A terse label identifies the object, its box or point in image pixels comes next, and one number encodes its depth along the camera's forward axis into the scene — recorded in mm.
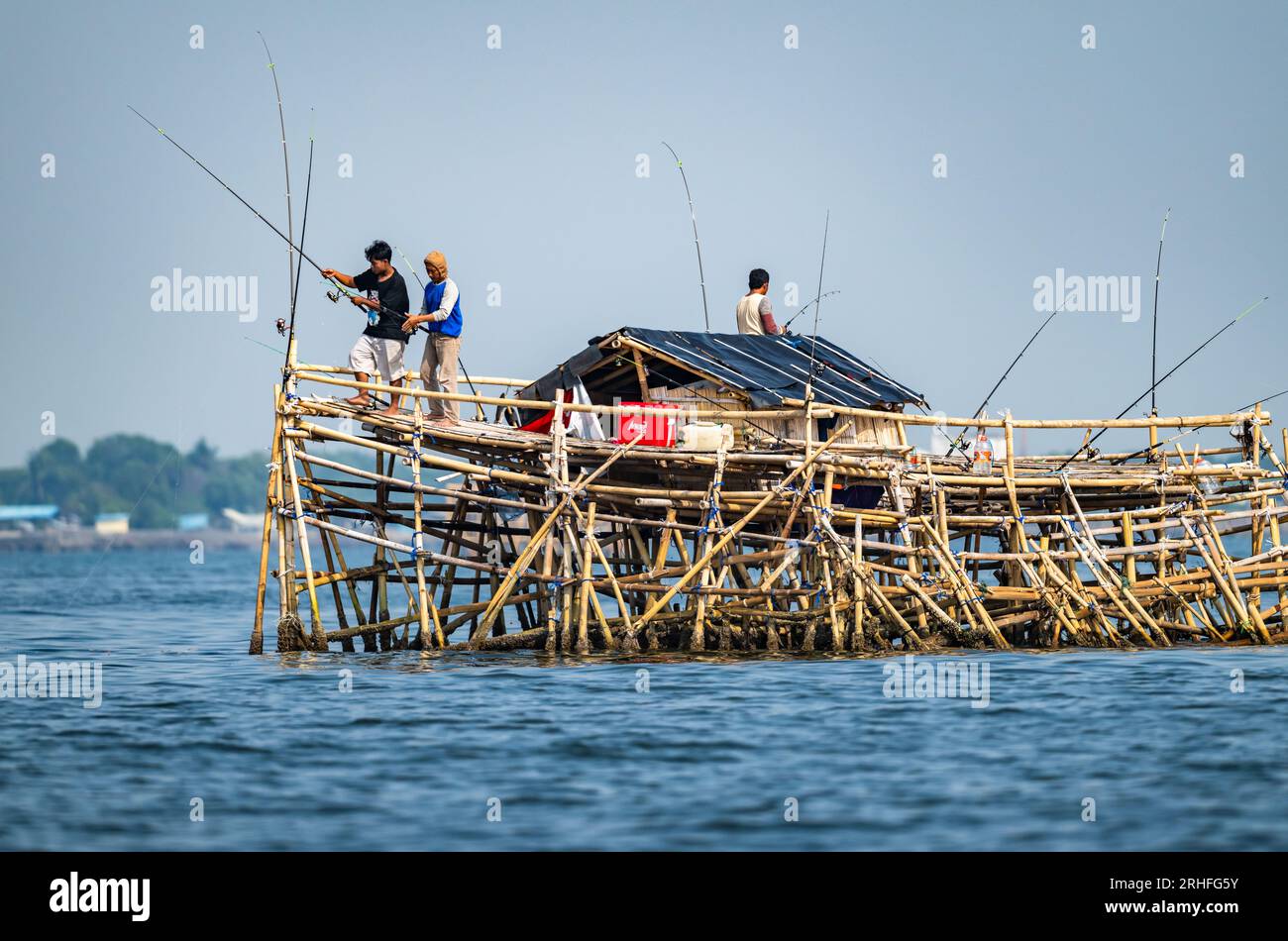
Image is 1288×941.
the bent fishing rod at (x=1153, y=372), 28297
